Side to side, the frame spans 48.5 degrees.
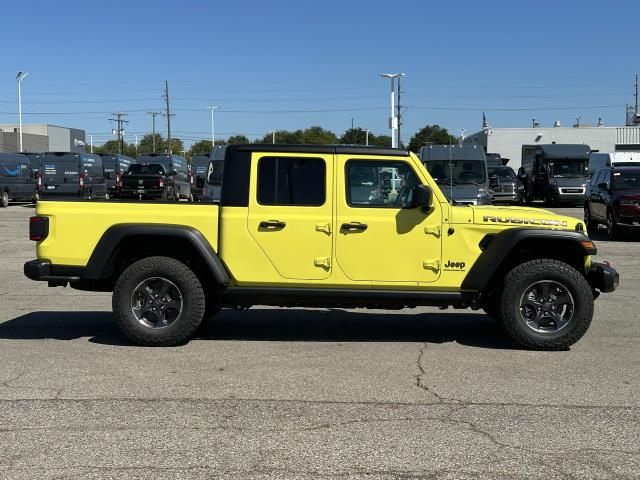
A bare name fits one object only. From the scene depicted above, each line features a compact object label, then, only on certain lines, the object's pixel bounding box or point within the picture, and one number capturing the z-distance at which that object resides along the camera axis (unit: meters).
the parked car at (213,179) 19.78
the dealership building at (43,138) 89.31
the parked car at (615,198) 16.80
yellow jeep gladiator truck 6.68
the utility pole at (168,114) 81.93
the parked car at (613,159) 25.86
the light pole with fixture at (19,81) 61.76
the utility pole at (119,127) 113.57
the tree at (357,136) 71.50
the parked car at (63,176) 29.86
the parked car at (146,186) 32.16
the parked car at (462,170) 20.06
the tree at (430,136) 96.19
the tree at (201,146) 116.25
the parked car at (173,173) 33.76
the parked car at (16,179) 30.88
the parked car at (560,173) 31.02
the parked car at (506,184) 34.69
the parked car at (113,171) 35.24
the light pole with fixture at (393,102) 29.17
